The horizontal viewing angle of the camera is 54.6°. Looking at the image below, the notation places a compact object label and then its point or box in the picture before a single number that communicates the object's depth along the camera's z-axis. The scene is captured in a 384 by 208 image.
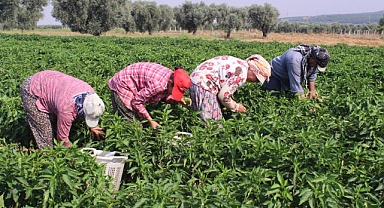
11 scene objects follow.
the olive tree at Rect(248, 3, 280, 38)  54.58
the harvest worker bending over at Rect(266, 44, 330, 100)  5.33
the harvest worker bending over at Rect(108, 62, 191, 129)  4.17
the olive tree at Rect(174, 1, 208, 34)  61.44
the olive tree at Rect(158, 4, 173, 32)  60.94
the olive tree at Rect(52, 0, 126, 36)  44.72
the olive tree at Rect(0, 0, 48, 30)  51.81
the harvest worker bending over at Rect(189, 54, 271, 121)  4.46
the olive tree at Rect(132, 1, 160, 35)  57.06
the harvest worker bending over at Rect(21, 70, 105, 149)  3.92
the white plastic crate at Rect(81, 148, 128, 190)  3.70
